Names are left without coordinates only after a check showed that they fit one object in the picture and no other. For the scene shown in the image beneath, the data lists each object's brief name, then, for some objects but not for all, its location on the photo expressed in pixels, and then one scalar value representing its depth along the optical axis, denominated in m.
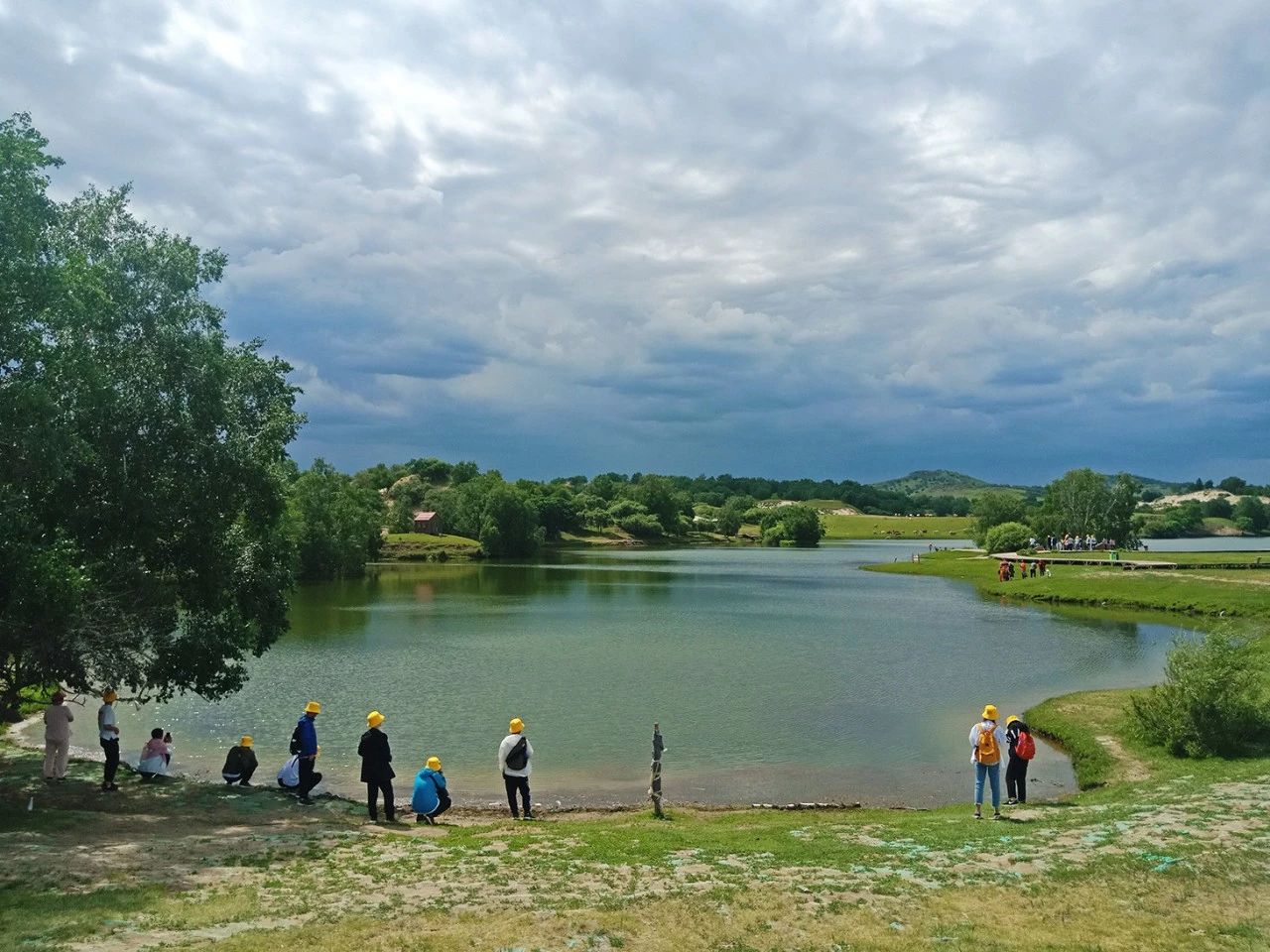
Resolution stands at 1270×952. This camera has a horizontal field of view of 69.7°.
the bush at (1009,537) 129.88
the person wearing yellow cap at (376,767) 19.72
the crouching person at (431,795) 20.17
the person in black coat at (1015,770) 22.12
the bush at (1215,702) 24.88
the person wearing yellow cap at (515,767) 21.30
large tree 17.88
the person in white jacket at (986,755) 19.92
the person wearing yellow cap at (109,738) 20.78
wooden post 21.67
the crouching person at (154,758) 22.30
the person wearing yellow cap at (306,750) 21.06
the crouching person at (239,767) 22.75
